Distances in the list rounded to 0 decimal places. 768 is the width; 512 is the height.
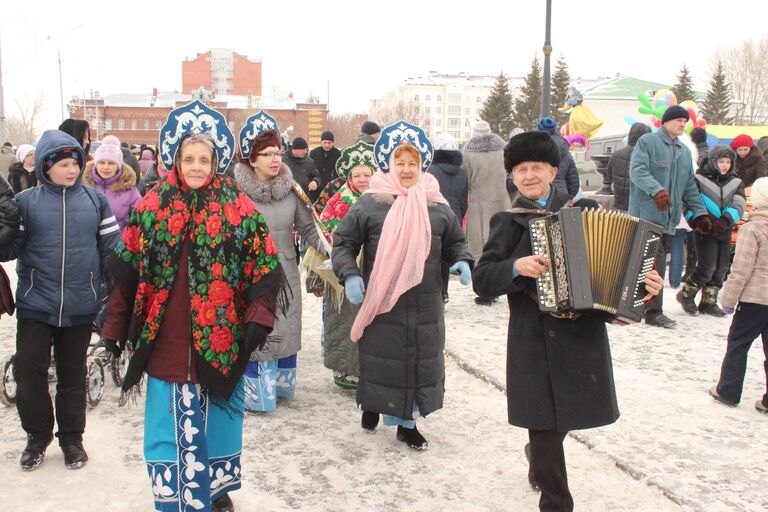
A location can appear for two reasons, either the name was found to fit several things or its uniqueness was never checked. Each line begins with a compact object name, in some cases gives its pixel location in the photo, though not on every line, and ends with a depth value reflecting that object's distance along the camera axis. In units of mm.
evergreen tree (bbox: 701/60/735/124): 51531
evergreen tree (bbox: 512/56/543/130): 54844
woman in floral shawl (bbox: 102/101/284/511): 3346
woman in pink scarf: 4469
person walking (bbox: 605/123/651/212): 9156
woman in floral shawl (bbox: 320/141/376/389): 5645
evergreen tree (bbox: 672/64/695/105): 51966
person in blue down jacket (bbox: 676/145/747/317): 8078
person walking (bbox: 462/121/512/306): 9164
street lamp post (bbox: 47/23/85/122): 34056
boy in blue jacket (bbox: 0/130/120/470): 4148
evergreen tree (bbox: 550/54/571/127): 55875
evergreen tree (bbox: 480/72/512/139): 55594
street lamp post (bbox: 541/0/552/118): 13805
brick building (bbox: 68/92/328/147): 90375
